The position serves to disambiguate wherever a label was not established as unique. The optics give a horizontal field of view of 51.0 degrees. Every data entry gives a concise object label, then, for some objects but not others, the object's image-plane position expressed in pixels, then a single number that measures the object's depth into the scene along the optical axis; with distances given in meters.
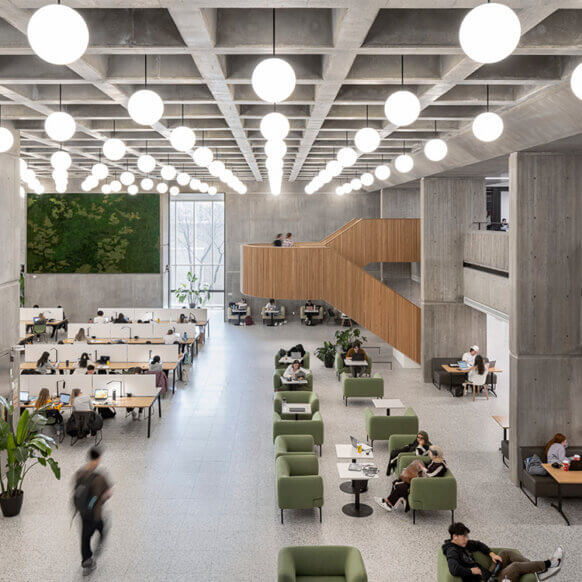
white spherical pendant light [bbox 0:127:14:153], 6.04
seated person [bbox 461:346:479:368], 15.20
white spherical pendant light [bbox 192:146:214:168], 7.80
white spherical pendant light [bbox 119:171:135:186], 11.74
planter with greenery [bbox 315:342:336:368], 18.14
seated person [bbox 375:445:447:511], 8.58
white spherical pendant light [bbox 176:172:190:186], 13.34
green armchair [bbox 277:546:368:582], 6.11
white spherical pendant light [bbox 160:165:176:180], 10.11
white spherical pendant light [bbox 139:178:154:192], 13.69
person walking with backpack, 7.04
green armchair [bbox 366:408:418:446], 11.05
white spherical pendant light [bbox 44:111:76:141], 5.24
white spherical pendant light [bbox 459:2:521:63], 2.83
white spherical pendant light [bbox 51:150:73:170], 7.03
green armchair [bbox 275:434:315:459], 9.65
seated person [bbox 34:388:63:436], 11.68
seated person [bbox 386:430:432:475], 9.48
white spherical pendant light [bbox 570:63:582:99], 3.57
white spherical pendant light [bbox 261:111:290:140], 5.08
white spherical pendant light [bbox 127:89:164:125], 4.42
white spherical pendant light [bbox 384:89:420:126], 4.50
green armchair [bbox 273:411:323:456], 10.52
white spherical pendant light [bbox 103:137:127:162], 6.31
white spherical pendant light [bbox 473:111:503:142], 5.46
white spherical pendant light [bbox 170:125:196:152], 5.90
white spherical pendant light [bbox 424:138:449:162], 6.69
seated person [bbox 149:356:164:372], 14.17
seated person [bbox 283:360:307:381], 14.01
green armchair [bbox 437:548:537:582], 6.12
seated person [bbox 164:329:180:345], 17.52
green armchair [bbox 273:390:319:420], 11.81
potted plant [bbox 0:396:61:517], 8.19
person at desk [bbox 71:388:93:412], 11.41
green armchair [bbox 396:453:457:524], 8.30
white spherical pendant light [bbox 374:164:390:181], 10.77
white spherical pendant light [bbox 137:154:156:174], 8.01
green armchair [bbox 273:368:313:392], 14.31
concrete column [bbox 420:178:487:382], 15.84
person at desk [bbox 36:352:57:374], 14.30
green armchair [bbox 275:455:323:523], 8.15
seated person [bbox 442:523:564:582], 6.12
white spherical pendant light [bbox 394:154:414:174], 8.48
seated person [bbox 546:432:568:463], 9.17
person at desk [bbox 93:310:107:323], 21.24
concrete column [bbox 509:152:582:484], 9.60
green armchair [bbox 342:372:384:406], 14.00
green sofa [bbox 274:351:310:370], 16.22
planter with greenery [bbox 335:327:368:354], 18.02
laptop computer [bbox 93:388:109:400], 12.06
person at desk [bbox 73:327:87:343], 18.14
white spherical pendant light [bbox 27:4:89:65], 2.78
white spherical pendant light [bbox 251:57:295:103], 3.59
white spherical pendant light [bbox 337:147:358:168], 7.78
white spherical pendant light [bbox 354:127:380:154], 6.04
